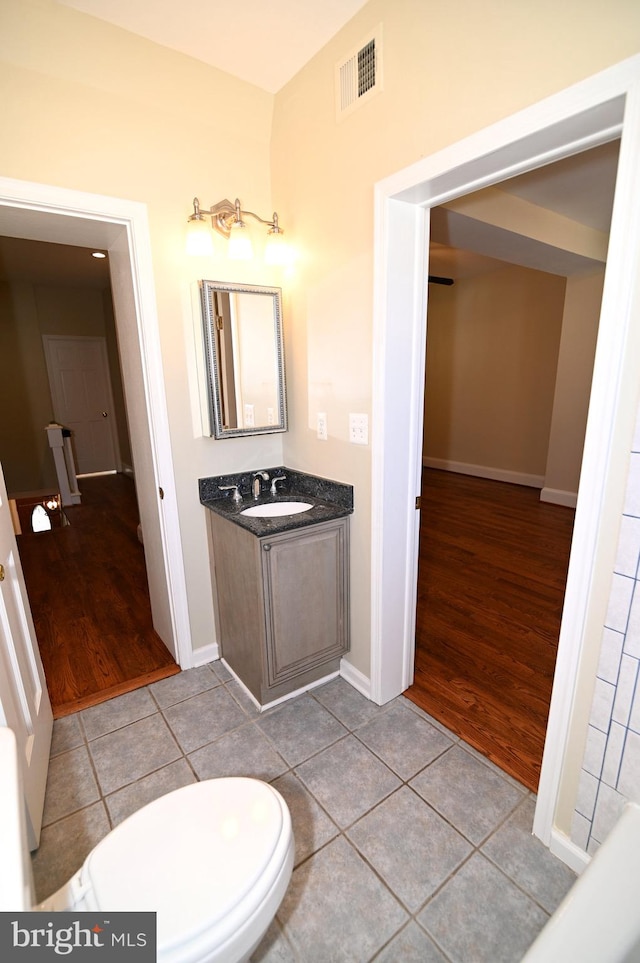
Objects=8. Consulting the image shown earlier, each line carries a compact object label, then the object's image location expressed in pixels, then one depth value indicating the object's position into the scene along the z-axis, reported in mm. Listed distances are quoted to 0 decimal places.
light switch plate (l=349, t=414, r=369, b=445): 1806
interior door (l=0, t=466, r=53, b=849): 1382
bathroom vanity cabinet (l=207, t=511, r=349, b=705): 1814
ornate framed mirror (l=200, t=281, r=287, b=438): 2023
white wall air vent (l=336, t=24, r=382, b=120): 1490
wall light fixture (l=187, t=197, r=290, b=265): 1853
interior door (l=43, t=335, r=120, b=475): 6113
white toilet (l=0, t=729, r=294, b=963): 812
